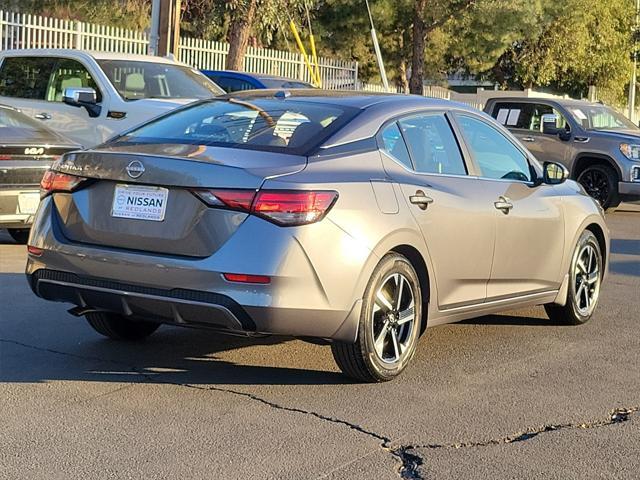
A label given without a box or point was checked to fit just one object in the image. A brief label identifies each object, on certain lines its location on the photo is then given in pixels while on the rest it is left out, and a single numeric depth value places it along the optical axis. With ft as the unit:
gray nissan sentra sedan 16.15
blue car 50.24
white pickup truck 39.11
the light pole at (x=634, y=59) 147.13
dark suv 51.60
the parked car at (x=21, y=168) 30.71
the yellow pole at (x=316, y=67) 72.50
